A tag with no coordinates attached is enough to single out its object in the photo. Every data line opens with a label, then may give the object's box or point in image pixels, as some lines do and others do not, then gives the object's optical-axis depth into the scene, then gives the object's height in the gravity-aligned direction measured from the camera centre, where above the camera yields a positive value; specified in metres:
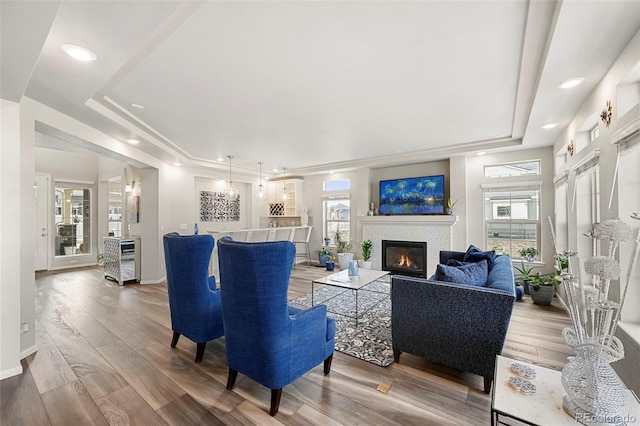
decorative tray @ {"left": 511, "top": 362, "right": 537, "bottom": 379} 1.52 -0.91
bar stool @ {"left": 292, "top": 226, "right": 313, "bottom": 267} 7.66 -0.73
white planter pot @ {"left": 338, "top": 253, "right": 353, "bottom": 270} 6.79 -1.13
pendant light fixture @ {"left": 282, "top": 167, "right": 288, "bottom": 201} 7.87 +0.96
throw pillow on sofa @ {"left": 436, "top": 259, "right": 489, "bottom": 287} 2.35 -0.56
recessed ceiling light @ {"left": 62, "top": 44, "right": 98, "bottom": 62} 1.93 +1.19
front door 6.79 -0.09
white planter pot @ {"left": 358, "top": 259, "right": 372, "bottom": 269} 6.59 -1.24
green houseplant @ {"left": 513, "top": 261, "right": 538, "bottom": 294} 4.57 -1.08
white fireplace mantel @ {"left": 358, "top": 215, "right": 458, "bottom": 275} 5.67 -0.42
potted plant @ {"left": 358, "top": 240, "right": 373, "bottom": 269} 6.56 -0.97
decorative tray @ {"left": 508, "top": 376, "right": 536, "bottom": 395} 1.39 -0.91
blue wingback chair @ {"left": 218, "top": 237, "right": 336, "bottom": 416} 1.81 -0.73
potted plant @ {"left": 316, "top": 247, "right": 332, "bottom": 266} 7.37 -1.16
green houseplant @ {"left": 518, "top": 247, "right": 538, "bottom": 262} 4.85 -0.76
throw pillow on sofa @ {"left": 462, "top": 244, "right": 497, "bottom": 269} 3.29 -0.56
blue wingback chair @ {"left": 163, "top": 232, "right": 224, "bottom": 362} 2.54 -0.71
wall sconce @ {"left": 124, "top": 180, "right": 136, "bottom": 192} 6.11 +0.65
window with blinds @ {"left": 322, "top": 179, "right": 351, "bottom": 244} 7.38 +0.08
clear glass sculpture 1.17 -0.62
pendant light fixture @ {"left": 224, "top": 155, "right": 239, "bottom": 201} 7.68 +0.51
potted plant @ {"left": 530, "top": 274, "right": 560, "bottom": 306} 4.16 -1.21
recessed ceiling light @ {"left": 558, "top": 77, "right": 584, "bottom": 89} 2.47 +1.18
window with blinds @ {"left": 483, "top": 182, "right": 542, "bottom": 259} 4.92 -0.11
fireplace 6.02 -1.04
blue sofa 2.06 -0.88
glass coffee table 3.60 -0.95
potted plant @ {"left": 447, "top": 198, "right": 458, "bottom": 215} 5.56 +0.10
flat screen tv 5.87 +0.37
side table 1.21 -0.92
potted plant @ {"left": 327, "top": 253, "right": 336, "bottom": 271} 6.99 -1.30
